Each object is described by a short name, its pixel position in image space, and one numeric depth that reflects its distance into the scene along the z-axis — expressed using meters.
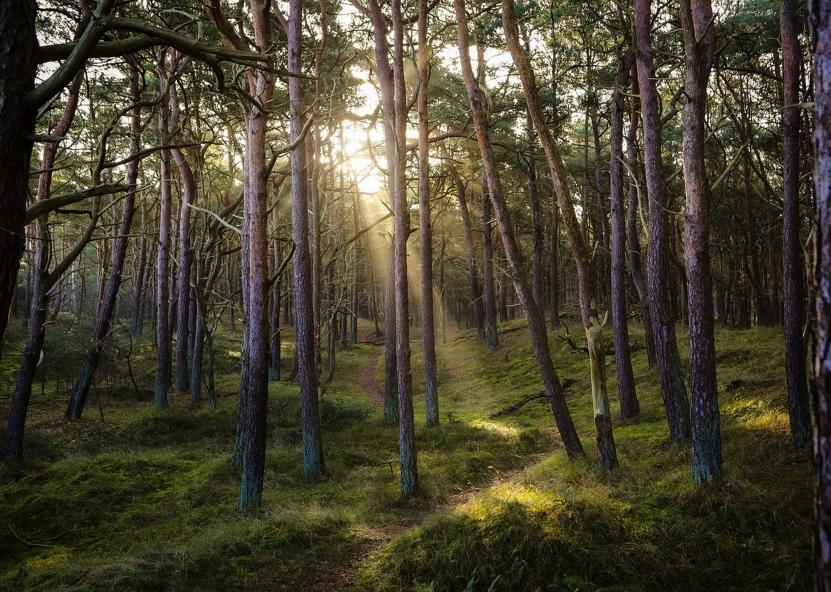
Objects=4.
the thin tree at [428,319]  13.27
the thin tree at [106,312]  14.90
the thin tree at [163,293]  16.94
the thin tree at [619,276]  12.06
